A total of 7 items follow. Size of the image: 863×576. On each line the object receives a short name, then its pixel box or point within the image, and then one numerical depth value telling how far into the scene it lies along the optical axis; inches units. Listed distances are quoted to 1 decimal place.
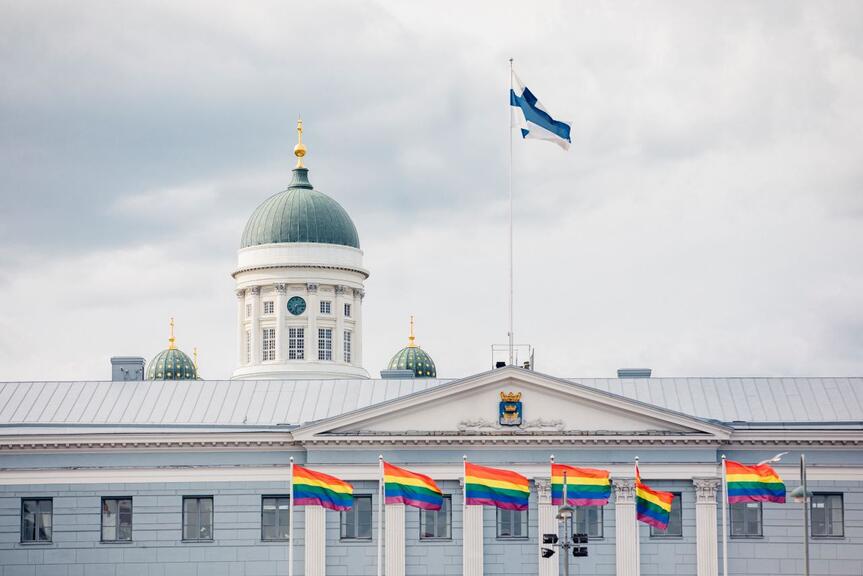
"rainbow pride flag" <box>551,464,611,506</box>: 3408.0
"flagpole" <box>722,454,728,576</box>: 3434.3
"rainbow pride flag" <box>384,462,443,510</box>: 3358.8
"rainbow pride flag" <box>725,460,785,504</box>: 3390.7
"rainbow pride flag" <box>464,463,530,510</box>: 3356.3
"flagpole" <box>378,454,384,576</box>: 3395.7
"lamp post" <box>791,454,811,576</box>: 2918.3
